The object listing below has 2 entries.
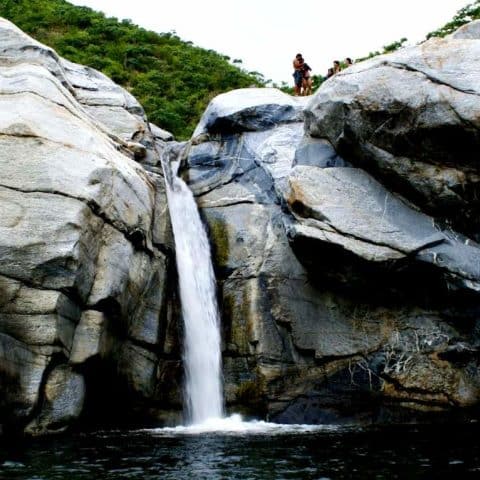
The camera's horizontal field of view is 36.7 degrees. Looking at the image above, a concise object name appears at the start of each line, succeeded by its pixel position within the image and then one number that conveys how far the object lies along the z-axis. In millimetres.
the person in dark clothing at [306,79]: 28027
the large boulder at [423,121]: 16141
